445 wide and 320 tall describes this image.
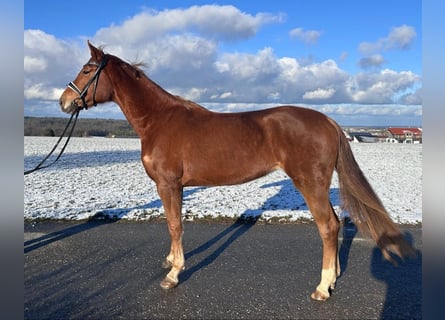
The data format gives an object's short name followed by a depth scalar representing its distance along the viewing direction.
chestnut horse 3.36
